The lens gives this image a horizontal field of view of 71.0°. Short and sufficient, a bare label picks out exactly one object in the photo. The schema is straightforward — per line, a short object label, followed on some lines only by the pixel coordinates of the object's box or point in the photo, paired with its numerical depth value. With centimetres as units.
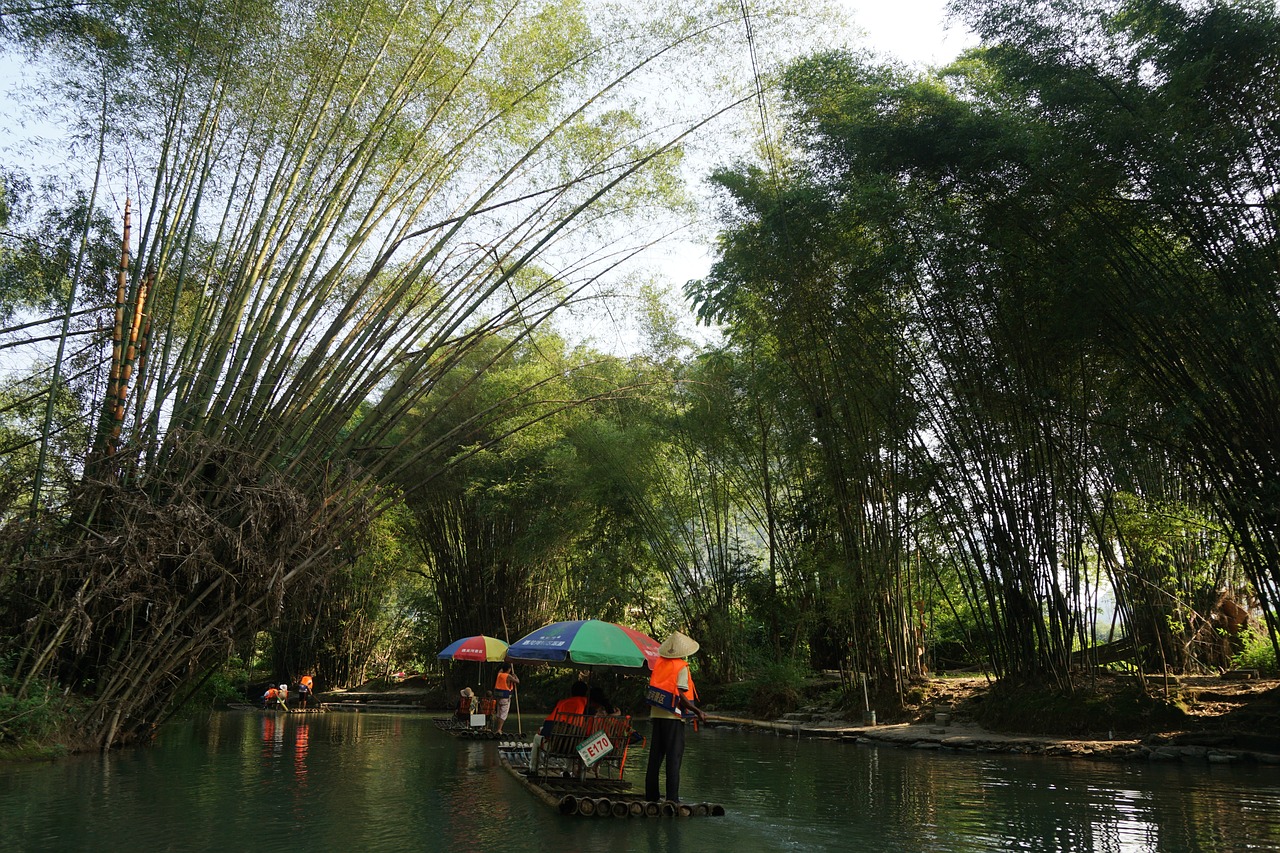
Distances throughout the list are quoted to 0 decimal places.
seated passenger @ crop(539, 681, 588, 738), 582
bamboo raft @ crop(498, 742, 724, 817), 452
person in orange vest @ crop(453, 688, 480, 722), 1150
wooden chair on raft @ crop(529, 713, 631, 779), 552
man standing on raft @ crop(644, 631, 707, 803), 473
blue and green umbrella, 628
